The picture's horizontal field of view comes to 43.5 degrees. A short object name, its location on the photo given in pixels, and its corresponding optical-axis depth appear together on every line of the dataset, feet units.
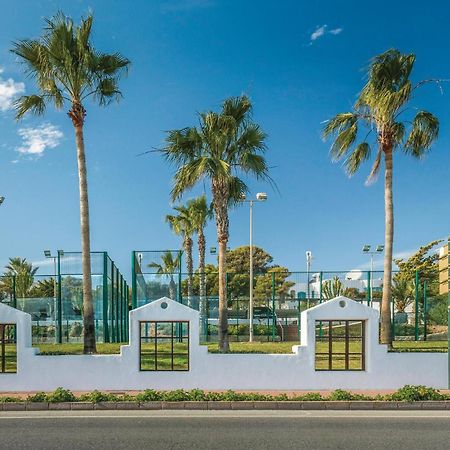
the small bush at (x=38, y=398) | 43.24
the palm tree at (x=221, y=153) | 63.62
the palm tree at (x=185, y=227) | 125.29
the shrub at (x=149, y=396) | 43.39
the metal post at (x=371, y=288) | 95.74
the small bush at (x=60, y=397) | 43.04
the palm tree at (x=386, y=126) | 63.57
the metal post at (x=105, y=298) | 82.94
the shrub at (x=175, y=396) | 43.47
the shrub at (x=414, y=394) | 43.73
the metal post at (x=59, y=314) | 85.76
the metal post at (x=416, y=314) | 92.47
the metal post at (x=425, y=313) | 92.46
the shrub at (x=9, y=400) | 43.16
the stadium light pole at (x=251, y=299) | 95.61
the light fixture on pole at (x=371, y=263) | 96.23
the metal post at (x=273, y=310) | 96.32
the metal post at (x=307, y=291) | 96.97
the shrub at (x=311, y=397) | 43.72
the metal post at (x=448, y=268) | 51.96
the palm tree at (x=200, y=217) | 122.93
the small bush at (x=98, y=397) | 42.99
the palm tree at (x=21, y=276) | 109.80
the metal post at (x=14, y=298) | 89.61
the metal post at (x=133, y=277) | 76.54
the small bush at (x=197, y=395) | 43.71
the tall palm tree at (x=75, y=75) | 59.11
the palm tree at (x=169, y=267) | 81.87
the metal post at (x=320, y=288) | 94.73
